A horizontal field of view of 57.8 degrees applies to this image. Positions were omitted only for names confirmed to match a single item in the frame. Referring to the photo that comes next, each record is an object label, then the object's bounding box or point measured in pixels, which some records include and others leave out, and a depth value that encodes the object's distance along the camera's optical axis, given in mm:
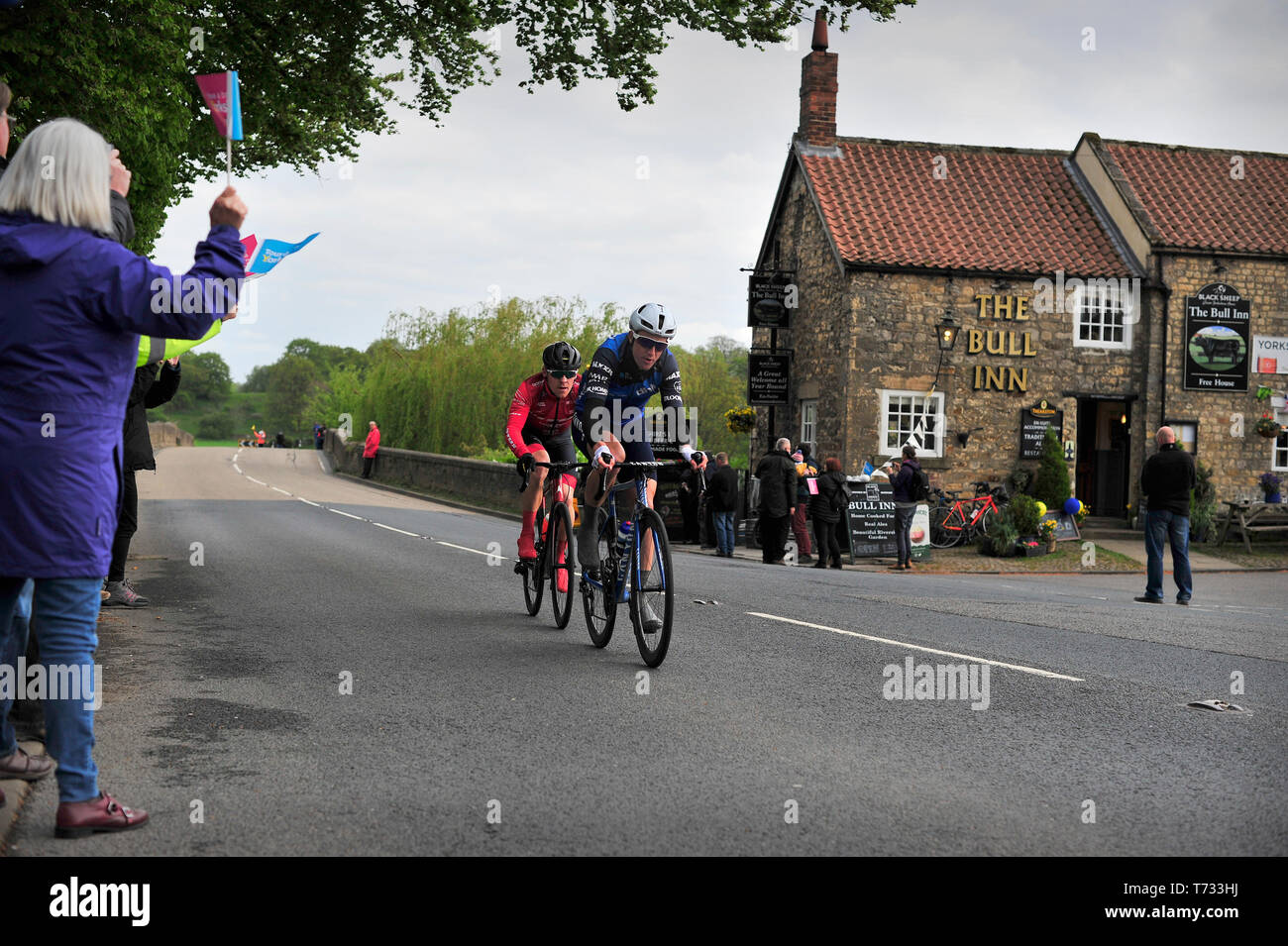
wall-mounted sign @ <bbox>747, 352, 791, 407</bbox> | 29156
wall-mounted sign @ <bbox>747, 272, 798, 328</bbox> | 29703
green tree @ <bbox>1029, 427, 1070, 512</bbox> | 25594
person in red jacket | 43591
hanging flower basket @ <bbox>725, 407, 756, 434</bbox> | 28969
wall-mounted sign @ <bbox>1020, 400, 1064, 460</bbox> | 26578
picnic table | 25125
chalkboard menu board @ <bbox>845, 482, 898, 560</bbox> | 22281
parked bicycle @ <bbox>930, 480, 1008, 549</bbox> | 24812
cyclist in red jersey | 8539
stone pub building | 26484
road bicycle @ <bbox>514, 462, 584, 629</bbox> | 8344
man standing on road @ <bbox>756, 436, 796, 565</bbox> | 19984
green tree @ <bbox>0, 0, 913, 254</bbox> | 10297
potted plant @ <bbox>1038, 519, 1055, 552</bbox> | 23953
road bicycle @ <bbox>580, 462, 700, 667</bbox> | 6832
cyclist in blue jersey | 7289
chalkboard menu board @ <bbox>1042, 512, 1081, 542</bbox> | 25234
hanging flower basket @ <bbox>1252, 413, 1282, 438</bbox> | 26922
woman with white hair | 3562
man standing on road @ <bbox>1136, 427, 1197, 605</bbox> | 14477
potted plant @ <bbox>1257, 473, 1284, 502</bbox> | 26578
